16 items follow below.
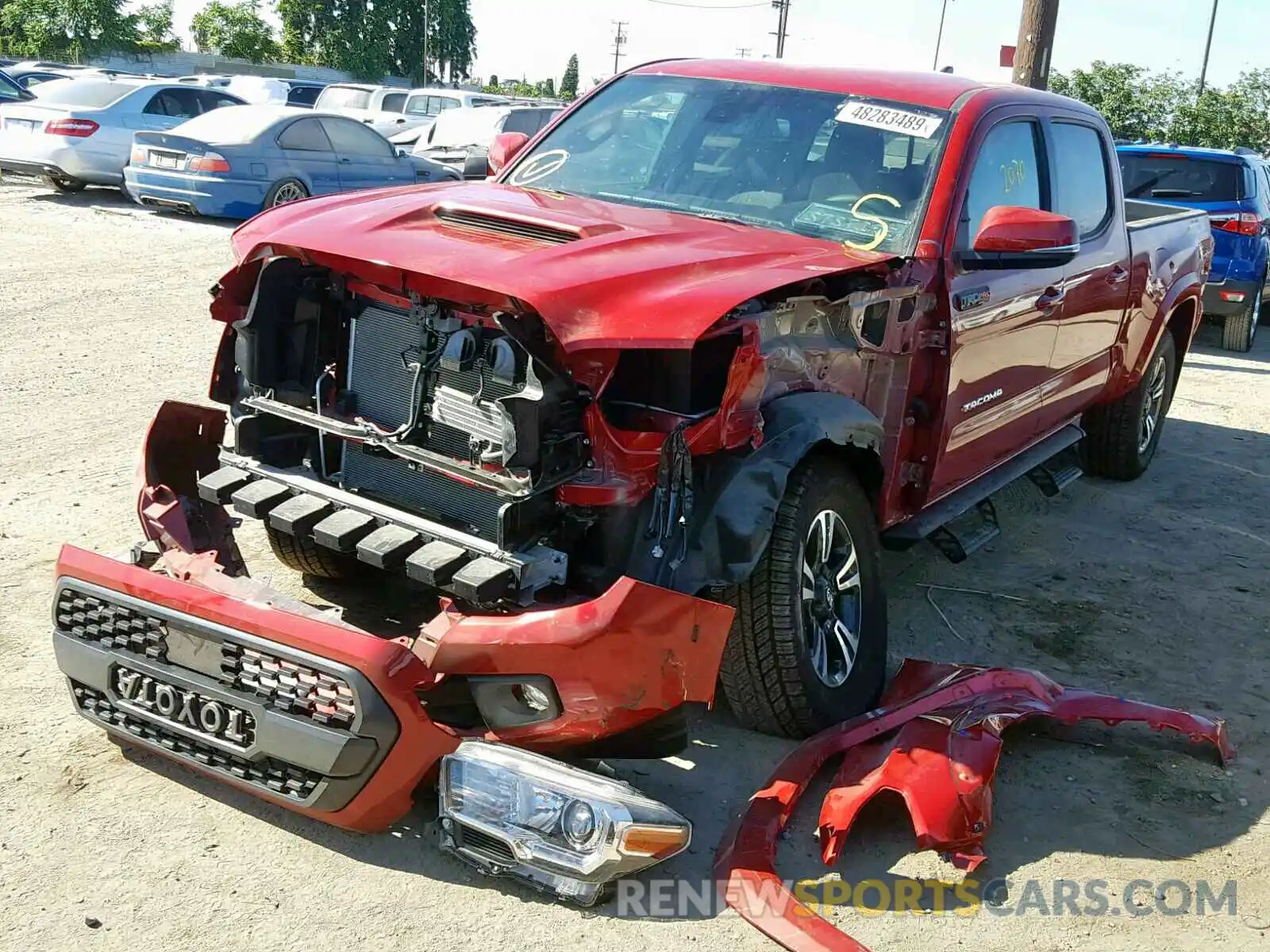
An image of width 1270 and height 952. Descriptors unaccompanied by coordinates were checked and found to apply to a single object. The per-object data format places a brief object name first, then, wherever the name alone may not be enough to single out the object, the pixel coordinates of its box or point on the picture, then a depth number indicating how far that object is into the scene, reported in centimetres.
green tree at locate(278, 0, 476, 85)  6969
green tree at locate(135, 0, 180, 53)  6359
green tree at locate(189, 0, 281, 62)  6500
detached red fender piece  309
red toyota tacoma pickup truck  304
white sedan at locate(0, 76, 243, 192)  1517
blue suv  1159
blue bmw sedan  1390
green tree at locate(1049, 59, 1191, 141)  3488
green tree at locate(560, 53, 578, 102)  10312
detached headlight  296
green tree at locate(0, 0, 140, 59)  5522
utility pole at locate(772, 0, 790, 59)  6106
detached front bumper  297
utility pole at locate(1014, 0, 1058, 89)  1245
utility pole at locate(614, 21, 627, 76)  10006
